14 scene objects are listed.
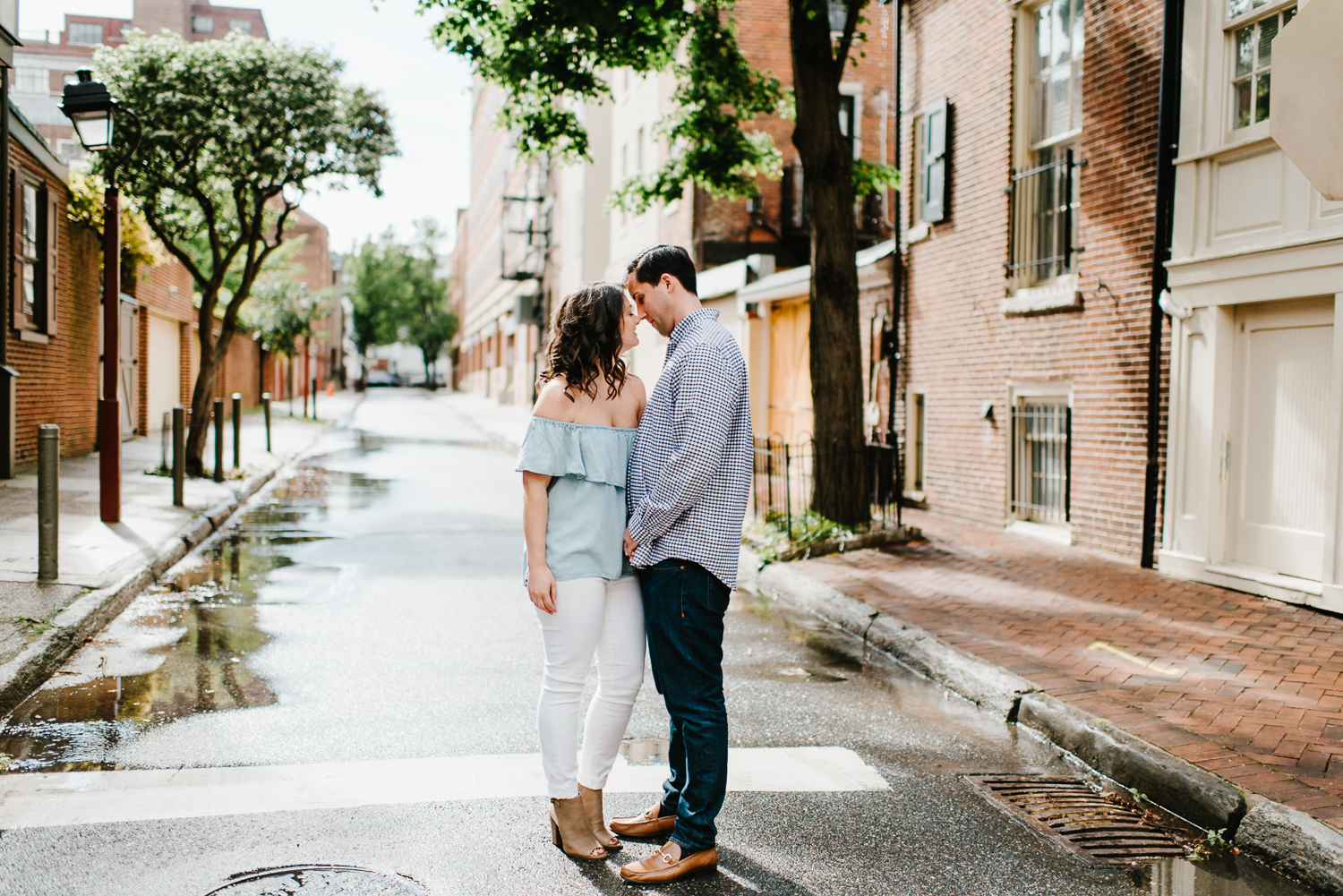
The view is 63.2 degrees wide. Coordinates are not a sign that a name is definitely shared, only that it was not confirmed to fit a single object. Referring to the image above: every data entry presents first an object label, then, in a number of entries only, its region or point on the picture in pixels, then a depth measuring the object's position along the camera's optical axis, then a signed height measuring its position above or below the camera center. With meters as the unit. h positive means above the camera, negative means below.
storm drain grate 3.70 -1.49
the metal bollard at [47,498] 6.88 -0.63
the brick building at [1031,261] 9.24 +1.45
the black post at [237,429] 15.85 -0.42
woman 3.36 -0.43
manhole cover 3.13 -1.40
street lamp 9.06 +1.20
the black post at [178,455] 11.34 -0.57
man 3.27 -0.40
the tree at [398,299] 83.19 +8.00
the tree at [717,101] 10.16 +3.25
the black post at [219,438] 14.23 -0.49
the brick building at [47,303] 13.23 +1.27
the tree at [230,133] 13.61 +3.54
